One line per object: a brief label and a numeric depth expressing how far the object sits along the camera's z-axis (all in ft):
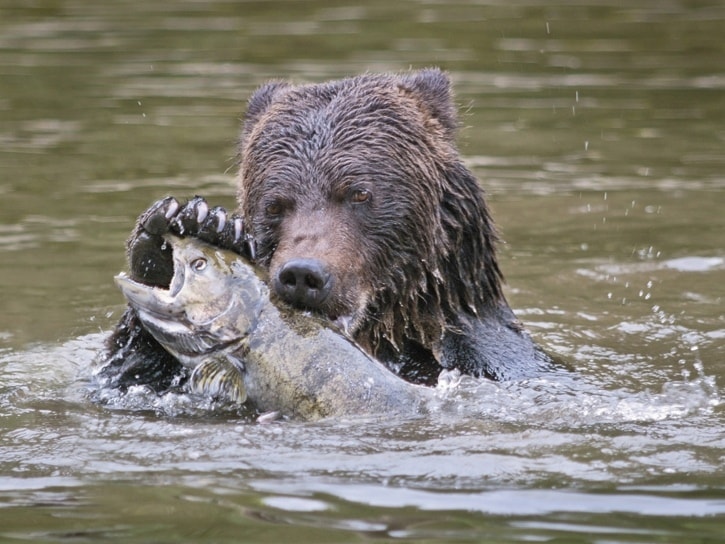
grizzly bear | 46.16
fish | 42.16
